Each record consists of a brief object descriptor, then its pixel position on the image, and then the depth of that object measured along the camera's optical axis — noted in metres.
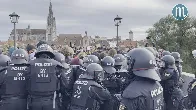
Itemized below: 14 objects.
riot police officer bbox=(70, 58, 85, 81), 4.43
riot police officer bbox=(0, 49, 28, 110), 4.00
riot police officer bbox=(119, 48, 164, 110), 2.39
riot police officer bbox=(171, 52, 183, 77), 5.22
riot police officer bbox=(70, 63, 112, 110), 3.77
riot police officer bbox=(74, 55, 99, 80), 4.43
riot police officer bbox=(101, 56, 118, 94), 4.54
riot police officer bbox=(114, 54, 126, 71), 4.88
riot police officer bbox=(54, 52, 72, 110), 4.22
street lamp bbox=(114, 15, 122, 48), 11.37
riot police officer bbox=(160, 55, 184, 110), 4.73
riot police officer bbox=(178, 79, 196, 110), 3.71
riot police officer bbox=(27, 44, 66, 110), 3.91
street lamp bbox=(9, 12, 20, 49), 9.56
